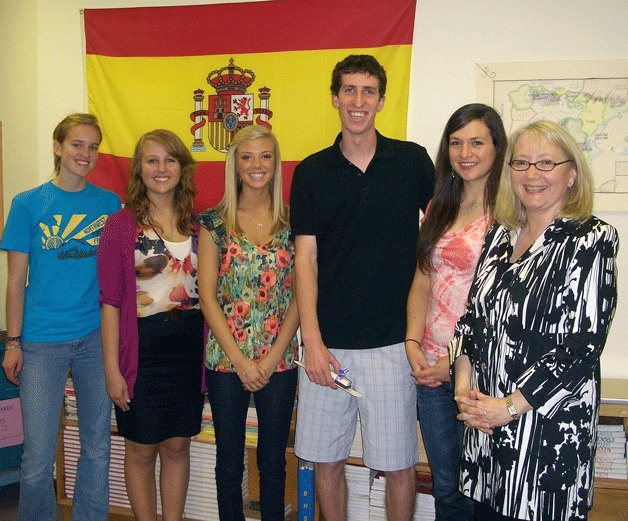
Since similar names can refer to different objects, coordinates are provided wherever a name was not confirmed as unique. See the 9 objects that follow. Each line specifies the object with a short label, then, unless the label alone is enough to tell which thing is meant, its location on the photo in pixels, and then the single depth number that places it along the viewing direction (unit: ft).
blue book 8.50
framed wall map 8.69
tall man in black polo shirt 6.85
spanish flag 9.37
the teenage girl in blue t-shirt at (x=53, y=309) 7.72
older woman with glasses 4.55
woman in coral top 6.36
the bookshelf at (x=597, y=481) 7.76
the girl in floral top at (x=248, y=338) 7.20
